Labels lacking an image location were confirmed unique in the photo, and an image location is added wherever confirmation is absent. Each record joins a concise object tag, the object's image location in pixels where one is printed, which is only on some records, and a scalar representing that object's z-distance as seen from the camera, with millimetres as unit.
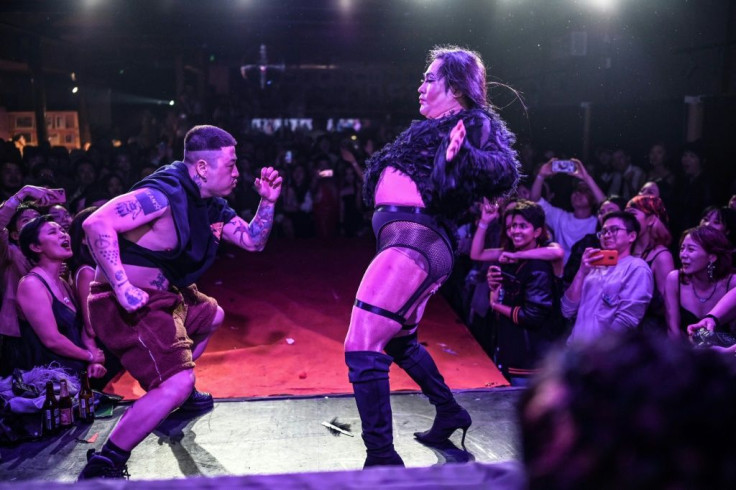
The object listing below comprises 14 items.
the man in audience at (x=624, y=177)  7817
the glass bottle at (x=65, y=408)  3168
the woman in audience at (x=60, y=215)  4504
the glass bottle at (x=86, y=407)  3268
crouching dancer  2568
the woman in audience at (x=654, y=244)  3980
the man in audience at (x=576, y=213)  5715
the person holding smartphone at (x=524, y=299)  4047
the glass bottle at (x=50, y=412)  3076
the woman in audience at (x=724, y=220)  4400
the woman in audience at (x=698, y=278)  3539
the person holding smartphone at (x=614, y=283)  3643
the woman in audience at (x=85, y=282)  3980
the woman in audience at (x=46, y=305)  3672
